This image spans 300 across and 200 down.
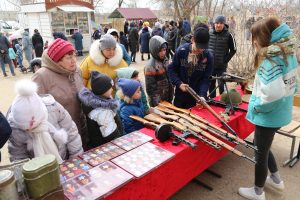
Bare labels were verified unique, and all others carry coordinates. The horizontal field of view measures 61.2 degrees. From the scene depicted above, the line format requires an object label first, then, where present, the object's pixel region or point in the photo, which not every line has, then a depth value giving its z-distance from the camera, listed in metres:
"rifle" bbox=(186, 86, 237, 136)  2.47
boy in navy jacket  3.13
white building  12.23
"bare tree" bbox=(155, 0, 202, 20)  17.76
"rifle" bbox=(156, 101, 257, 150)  2.26
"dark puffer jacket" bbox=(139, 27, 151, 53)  10.14
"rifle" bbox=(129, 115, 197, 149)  2.06
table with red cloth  1.74
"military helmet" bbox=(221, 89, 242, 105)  3.02
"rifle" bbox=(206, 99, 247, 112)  2.95
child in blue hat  2.57
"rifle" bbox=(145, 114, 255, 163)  2.06
